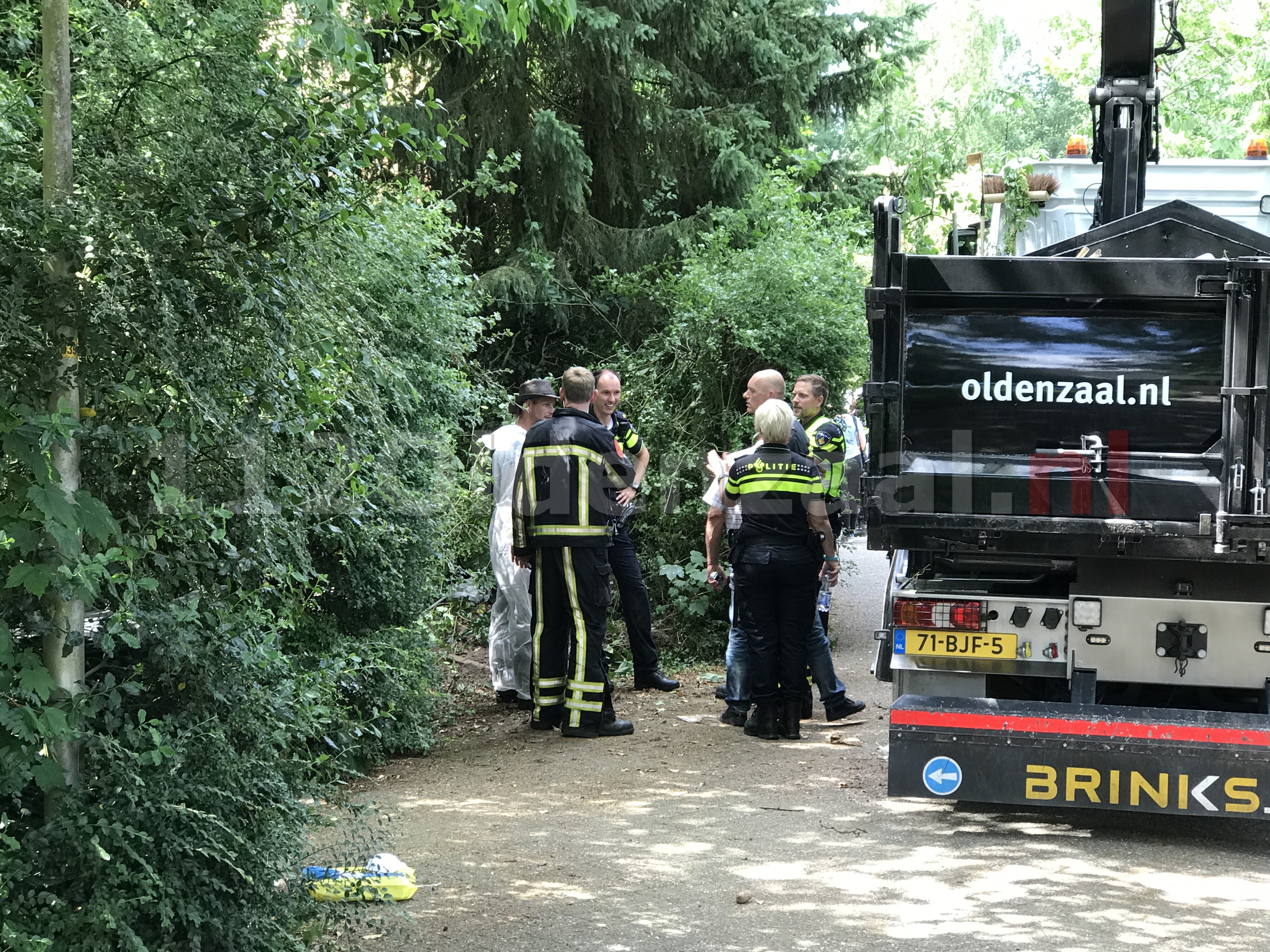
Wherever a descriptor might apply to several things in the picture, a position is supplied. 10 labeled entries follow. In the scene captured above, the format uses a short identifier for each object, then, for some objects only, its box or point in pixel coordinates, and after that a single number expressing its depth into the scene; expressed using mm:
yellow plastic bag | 4102
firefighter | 7523
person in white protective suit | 8328
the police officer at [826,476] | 7770
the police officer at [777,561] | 7340
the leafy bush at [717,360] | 9672
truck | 5266
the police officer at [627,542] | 8547
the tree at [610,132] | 12984
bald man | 7984
